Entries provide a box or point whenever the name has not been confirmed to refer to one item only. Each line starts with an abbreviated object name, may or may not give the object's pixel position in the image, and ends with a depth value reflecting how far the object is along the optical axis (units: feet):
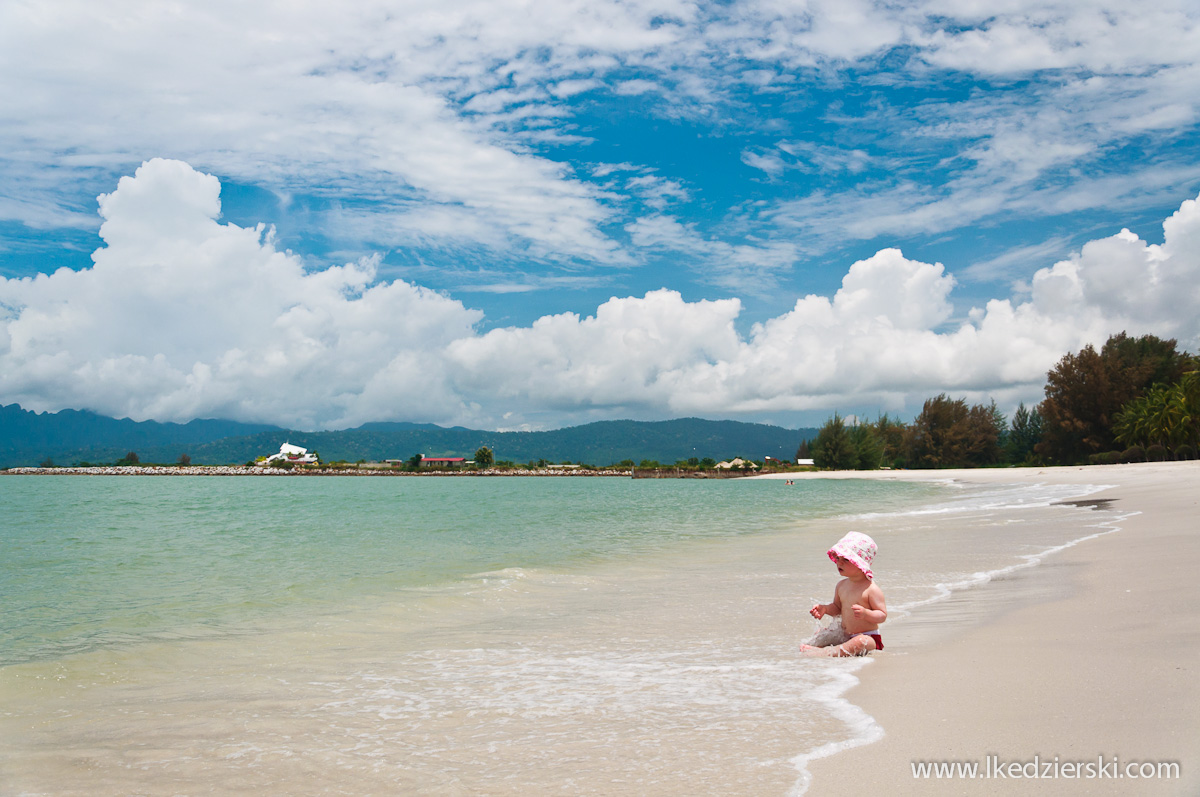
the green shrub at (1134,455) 200.50
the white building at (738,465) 497.38
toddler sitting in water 19.71
